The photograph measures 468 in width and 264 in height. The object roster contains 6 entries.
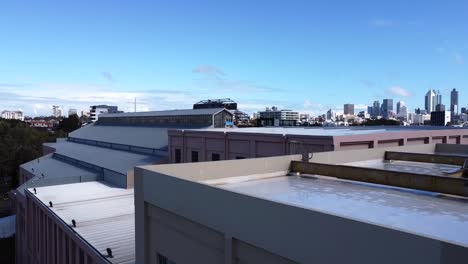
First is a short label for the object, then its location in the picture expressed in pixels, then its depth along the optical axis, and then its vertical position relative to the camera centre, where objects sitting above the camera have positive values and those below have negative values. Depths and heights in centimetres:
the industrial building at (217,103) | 9958 +386
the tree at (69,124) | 12669 -260
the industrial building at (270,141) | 2292 -184
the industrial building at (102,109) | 18946 +405
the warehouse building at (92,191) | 1886 -599
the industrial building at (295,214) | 548 -213
